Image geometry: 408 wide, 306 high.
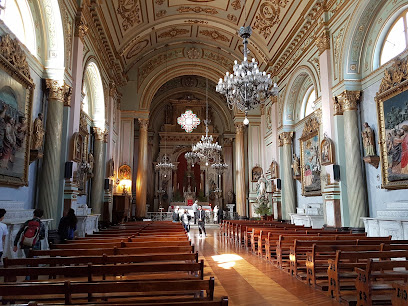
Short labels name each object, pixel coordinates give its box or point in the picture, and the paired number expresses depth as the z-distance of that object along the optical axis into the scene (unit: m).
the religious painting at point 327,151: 10.03
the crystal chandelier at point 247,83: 8.46
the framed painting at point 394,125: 7.74
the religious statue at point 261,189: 16.23
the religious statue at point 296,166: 13.79
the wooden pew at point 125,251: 4.24
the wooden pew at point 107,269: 2.96
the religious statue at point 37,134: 7.70
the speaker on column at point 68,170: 8.81
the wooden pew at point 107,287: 2.25
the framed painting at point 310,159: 11.88
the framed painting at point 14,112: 6.44
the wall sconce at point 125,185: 16.38
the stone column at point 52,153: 8.10
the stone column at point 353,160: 9.14
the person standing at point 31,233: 4.77
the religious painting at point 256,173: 18.80
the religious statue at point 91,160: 12.27
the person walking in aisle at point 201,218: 12.32
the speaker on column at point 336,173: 9.75
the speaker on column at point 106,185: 13.74
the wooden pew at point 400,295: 2.60
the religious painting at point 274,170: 15.66
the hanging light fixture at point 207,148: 16.91
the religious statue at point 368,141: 8.80
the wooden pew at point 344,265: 4.08
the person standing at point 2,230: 4.26
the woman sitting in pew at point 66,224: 6.29
